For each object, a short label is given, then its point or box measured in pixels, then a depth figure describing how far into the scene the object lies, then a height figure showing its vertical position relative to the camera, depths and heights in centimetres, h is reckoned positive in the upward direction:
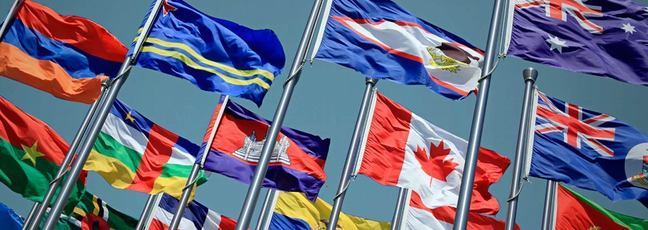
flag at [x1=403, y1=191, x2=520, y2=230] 1991 +394
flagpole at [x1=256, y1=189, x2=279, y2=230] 2078 +298
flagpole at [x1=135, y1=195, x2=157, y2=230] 2247 +200
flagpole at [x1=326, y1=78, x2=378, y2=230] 1383 +391
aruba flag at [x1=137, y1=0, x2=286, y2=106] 1397 +500
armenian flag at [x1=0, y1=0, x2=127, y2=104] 1491 +433
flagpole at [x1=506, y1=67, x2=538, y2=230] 1244 +461
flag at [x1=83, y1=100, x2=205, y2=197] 1823 +316
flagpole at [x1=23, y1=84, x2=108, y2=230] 1157 +192
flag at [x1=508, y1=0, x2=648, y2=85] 1281 +687
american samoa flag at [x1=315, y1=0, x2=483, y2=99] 1286 +573
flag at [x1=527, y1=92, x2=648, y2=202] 1429 +529
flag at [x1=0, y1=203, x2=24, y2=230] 1702 +40
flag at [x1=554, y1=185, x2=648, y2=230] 1624 +435
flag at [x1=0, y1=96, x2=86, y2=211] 1616 +212
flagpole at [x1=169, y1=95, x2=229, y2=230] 1695 +286
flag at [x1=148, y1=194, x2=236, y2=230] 2191 +224
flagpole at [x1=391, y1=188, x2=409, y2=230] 1976 +386
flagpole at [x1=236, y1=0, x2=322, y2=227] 959 +290
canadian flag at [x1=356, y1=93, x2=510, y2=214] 1670 +489
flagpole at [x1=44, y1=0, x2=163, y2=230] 1063 +220
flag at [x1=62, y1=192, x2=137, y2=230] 2072 +134
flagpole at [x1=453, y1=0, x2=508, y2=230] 923 +357
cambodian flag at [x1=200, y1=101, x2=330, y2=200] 1778 +401
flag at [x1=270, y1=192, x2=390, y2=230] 2122 +324
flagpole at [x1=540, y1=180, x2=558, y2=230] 1512 +401
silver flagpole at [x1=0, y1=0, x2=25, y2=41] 1342 +429
